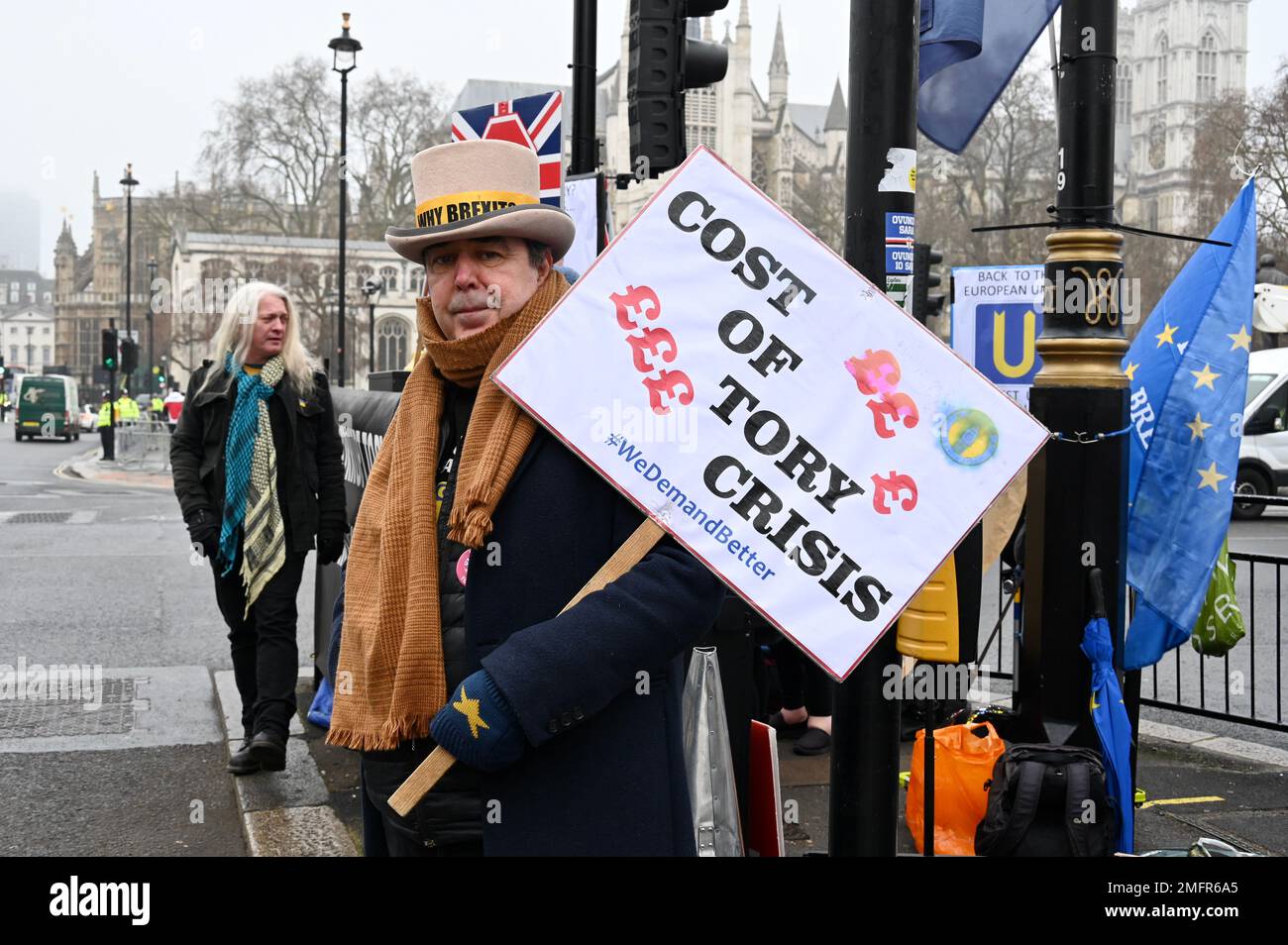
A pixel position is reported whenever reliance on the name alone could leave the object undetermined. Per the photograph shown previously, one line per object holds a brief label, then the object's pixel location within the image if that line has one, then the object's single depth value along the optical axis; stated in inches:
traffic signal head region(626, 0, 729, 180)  198.4
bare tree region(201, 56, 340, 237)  2445.9
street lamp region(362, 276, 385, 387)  1299.2
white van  740.6
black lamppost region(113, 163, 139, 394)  1528.1
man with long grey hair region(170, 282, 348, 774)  214.7
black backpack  156.3
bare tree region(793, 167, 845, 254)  2415.1
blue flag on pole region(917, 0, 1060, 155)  231.8
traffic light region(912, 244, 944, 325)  395.5
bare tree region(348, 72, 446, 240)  2454.5
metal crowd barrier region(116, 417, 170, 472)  1208.8
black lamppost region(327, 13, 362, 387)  992.9
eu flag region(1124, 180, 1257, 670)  181.2
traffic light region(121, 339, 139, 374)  1428.4
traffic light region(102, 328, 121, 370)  1307.8
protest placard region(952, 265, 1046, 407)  425.4
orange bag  175.9
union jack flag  286.7
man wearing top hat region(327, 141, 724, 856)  89.3
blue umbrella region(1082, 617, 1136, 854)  160.6
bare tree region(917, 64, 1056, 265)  2087.8
